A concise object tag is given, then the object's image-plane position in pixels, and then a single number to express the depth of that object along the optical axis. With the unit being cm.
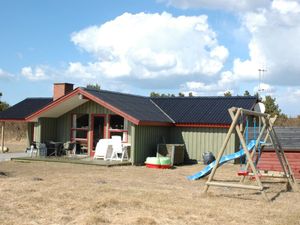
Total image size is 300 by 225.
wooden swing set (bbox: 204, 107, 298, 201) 1100
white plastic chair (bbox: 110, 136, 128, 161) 1976
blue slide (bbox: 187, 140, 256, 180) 1345
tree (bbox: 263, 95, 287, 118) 3506
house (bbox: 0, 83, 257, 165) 1981
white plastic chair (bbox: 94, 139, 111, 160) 2016
